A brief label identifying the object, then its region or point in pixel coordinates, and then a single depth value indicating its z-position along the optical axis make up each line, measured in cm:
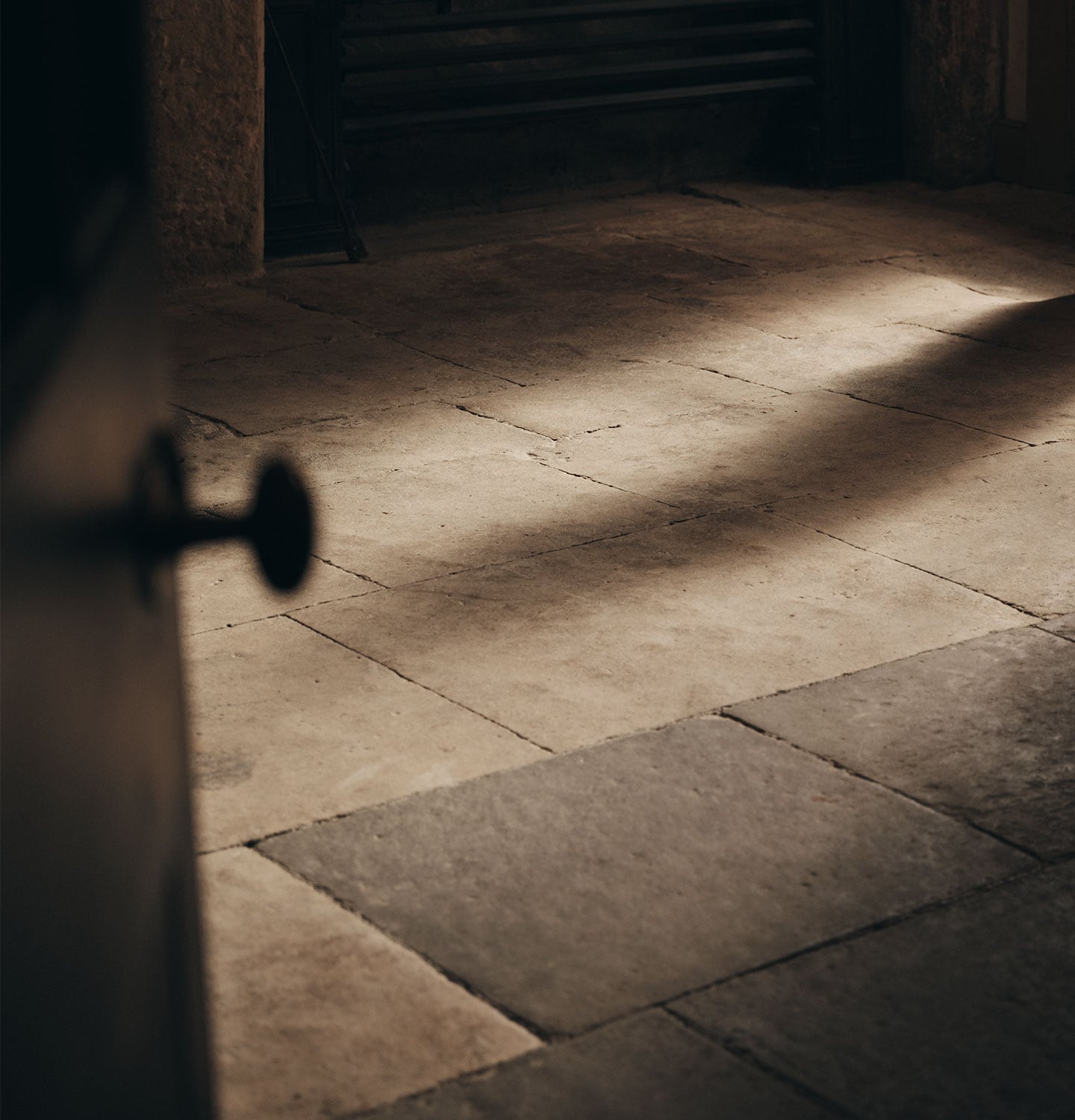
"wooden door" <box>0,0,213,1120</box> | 87
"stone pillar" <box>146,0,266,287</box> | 690
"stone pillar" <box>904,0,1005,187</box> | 922
